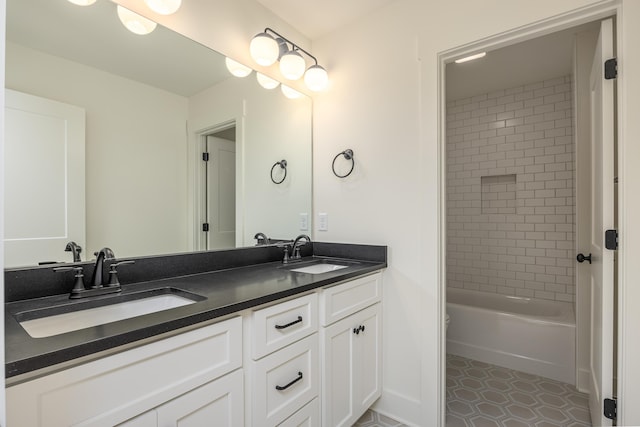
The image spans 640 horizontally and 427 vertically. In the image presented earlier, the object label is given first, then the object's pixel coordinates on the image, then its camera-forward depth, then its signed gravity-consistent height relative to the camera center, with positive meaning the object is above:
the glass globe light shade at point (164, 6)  1.38 +0.92
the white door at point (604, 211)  1.42 +0.00
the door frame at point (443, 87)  1.49 +0.70
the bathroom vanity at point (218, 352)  0.72 -0.42
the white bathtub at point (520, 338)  2.32 -1.01
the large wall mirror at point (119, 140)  1.12 +0.33
